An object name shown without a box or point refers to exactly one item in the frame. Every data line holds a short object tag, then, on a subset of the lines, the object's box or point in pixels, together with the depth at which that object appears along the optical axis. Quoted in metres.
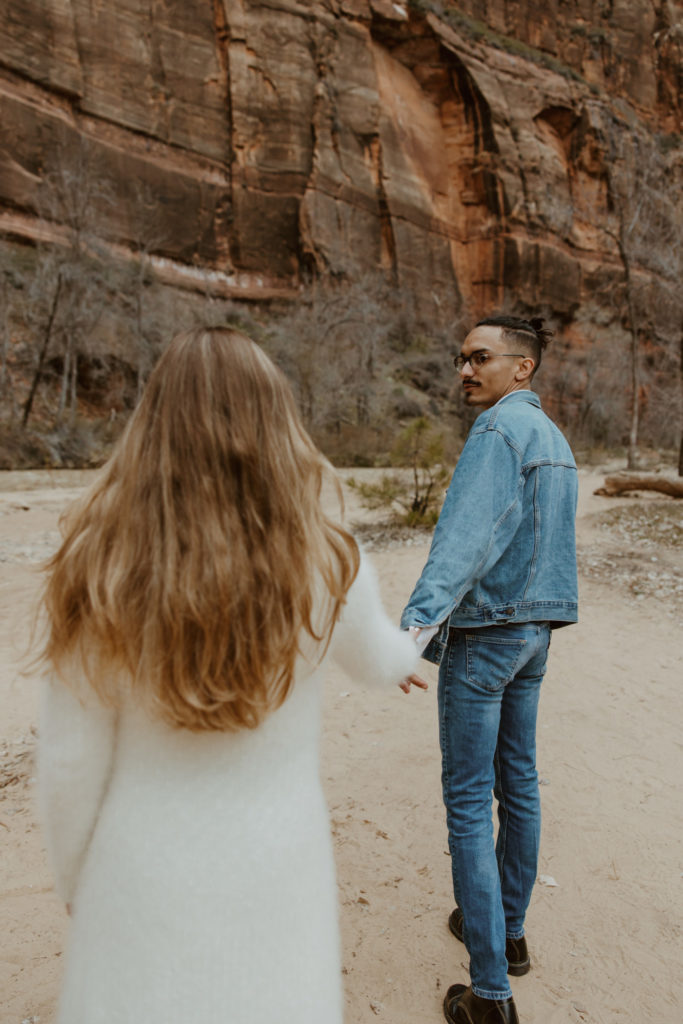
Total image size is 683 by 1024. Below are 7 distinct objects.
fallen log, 11.78
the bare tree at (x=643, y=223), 18.02
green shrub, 9.90
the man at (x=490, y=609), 1.74
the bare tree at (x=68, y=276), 21.56
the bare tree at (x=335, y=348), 27.03
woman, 0.95
